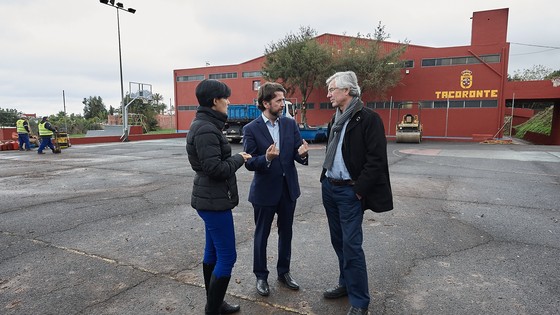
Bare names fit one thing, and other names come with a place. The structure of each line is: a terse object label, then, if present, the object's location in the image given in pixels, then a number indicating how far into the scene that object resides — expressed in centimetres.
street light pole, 2238
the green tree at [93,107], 6132
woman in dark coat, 236
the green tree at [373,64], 2436
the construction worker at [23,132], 1659
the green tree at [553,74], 4448
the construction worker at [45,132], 1512
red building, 2381
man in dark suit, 297
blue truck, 2044
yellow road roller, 2175
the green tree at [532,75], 4681
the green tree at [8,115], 4025
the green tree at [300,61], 2498
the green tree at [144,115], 4038
